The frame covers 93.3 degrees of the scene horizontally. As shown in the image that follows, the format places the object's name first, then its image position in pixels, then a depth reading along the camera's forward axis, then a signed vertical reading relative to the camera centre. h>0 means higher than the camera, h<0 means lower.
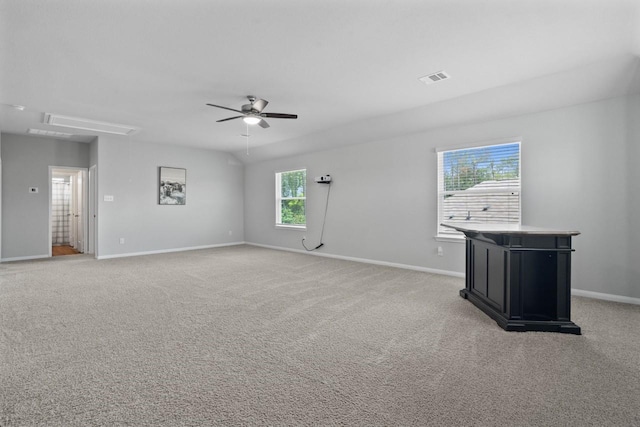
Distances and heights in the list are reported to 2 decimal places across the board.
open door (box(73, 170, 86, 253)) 7.85 -0.09
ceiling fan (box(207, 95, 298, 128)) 4.22 +1.42
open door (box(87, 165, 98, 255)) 6.89 -0.05
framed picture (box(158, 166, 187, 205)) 7.71 +0.62
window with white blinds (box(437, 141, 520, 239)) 4.50 +0.42
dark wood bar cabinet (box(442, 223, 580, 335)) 2.86 -0.66
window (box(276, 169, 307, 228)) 7.70 +0.33
